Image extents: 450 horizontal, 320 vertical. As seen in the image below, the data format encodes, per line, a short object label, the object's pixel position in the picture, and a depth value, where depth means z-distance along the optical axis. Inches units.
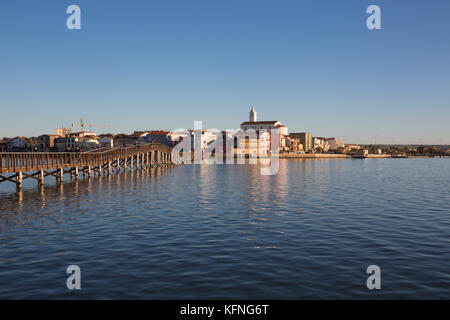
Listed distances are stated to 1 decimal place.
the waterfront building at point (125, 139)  7589.6
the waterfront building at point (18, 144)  7361.2
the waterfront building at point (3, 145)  7565.9
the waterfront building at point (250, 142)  7564.0
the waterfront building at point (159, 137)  7462.1
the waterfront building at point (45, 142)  7037.4
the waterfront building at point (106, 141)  7402.6
